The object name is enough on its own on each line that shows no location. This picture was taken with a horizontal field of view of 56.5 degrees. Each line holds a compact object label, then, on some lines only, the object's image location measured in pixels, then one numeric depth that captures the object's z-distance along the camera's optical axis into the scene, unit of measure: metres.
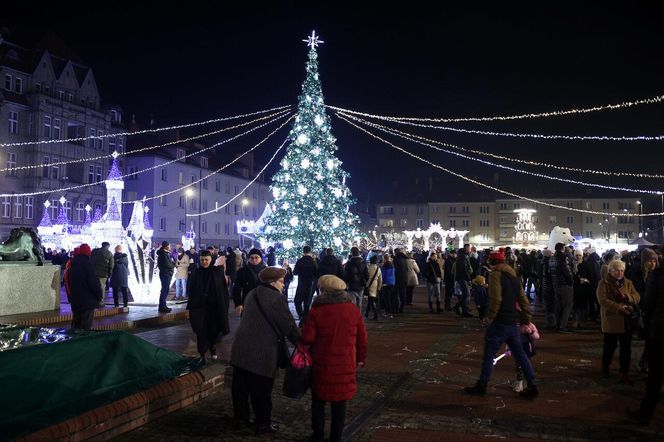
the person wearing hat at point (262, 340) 6.04
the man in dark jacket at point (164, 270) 16.11
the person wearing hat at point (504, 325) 7.79
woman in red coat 5.50
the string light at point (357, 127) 24.24
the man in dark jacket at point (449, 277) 18.28
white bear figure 28.88
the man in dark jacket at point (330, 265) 14.88
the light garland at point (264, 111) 21.43
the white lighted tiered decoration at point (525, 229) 46.22
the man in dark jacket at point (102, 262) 16.02
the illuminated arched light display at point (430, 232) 53.59
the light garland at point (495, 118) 15.48
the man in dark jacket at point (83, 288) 10.31
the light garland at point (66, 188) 49.27
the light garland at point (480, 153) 20.38
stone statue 13.41
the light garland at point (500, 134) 17.41
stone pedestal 13.09
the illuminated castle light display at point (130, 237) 21.23
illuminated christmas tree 27.06
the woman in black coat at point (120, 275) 16.89
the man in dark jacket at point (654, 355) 6.70
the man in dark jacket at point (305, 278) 14.86
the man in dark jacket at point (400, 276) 18.39
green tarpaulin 5.40
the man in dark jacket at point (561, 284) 13.62
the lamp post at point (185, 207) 60.80
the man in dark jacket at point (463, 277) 17.23
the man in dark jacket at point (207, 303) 8.47
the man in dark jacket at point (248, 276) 10.45
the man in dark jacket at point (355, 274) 15.35
